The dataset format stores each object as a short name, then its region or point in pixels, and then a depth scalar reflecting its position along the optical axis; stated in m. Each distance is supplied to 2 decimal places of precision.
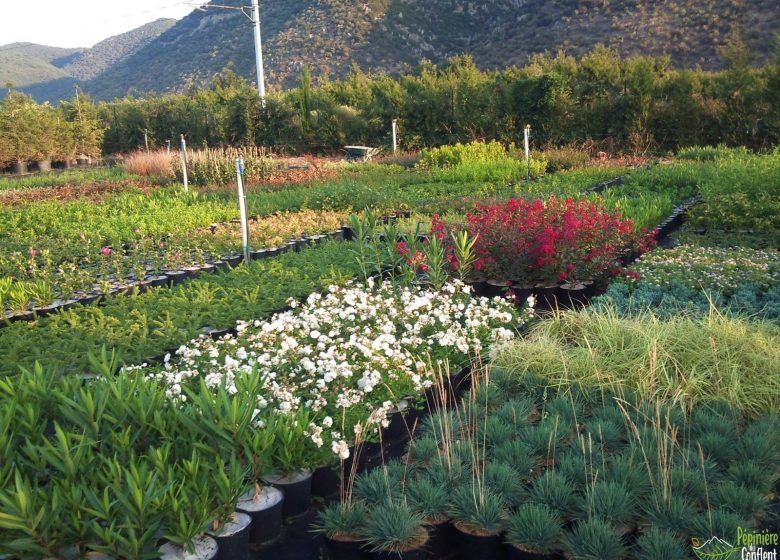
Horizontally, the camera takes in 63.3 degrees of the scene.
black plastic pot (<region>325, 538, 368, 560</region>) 2.62
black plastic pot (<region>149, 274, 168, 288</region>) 6.67
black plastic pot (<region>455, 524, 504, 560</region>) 2.62
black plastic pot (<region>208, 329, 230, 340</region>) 4.91
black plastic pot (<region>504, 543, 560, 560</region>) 2.49
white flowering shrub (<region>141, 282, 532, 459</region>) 3.31
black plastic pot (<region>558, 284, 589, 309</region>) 6.07
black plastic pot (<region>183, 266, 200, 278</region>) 7.04
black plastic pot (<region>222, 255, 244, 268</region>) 7.49
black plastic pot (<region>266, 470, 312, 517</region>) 2.97
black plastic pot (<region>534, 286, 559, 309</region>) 6.05
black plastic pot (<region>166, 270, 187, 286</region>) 6.91
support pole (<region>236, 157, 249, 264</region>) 6.63
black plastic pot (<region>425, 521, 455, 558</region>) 2.69
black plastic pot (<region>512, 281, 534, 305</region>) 6.11
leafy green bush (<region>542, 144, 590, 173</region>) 15.60
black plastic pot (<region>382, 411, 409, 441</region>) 3.69
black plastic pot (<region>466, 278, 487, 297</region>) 6.38
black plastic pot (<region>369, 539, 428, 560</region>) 2.53
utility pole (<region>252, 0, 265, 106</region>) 24.36
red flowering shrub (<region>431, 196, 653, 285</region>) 6.03
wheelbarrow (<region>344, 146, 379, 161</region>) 20.29
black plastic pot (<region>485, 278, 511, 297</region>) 6.26
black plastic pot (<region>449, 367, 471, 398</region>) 4.29
